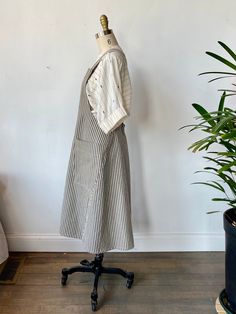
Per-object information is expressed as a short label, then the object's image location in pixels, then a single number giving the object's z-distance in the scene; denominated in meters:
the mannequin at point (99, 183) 1.79
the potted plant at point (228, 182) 1.46
